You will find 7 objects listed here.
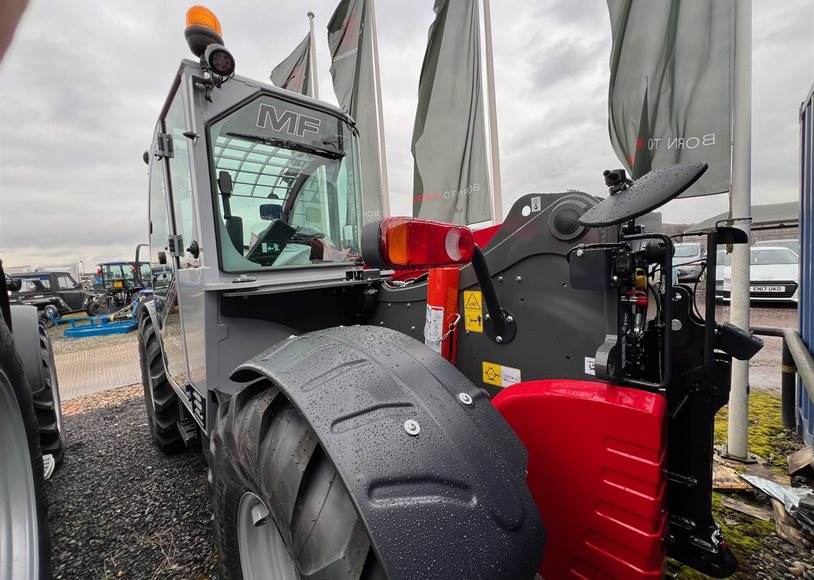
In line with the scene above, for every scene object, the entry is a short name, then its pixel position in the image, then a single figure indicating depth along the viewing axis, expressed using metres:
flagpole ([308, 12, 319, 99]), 8.60
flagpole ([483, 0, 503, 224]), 5.74
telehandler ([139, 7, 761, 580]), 0.78
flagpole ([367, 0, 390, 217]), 7.26
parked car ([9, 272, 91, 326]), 14.69
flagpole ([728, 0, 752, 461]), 2.63
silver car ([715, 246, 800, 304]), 8.95
